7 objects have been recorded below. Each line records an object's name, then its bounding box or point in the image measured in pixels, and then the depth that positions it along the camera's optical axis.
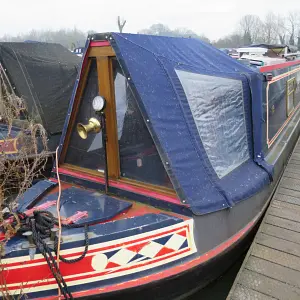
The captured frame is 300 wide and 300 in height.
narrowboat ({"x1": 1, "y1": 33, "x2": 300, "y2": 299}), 2.69
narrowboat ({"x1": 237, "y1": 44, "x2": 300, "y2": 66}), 7.55
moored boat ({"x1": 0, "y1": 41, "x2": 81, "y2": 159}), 5.73
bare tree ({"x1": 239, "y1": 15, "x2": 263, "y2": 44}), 63.15
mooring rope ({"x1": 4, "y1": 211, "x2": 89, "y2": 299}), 2.57
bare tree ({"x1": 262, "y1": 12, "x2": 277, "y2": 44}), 56.06
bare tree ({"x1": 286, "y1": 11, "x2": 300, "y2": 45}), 63.00
